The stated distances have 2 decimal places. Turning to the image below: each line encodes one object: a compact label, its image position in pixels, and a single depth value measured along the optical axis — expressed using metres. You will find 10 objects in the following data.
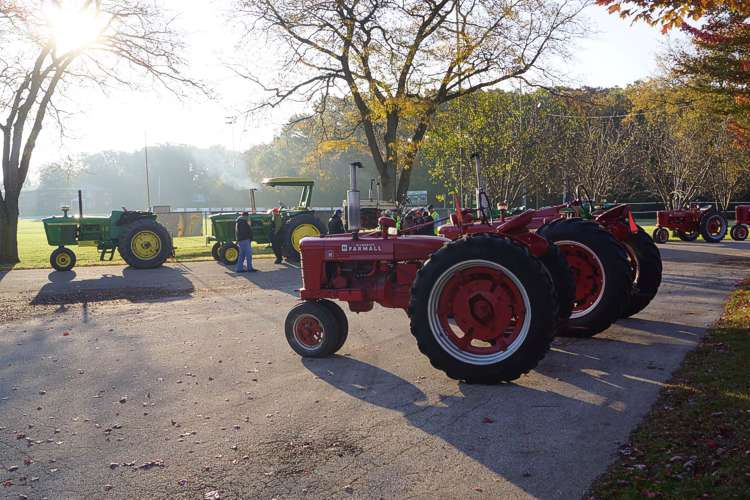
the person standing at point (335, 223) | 19.00
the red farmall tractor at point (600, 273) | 7.71
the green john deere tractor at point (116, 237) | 17.70
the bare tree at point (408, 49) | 23.00
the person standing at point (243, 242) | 16.75
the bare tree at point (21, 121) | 20.33
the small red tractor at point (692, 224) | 23.89
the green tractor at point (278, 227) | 18.86
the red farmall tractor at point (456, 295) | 5.73
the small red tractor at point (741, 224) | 23.80
